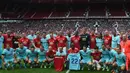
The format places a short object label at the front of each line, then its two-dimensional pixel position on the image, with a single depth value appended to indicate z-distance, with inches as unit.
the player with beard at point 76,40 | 367.7
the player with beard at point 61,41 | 373.1
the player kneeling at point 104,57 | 341.7
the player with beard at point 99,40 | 375.6
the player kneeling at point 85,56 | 345.9
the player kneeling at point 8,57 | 353.4
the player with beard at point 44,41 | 391.5
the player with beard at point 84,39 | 368.0
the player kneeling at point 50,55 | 360.1
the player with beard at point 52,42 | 380.0
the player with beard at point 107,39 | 374.3
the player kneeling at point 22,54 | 364.0
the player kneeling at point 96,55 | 352.3
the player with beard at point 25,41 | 390.6
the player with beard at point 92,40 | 375.2
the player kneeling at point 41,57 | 361.0
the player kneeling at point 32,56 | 363.1
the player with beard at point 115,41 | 382.2
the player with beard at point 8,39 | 397.7
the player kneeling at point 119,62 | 297.1
